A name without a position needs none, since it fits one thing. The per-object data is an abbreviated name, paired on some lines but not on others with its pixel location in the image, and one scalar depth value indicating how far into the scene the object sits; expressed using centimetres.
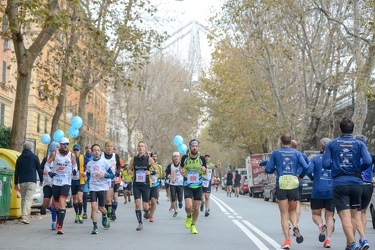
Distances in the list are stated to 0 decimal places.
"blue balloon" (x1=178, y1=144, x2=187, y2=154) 2715
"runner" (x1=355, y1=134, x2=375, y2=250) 1032
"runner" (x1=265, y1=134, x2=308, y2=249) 1182
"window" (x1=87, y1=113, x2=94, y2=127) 5516
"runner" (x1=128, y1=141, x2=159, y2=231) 1631
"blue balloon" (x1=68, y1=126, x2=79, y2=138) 2666
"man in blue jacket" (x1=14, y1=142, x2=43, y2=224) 1753
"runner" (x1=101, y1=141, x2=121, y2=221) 1641
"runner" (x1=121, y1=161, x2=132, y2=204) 2790
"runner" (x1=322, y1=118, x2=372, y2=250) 1014
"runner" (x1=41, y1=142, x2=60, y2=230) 1568
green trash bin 1777
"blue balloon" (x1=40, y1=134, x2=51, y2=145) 2969
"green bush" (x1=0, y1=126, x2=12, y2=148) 3406
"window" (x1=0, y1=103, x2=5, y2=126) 4416
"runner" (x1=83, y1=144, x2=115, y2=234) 1495
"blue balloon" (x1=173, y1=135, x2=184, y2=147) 2558
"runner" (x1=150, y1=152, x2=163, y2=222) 1784
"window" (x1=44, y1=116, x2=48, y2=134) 5480
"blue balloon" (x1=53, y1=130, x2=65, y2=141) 2453
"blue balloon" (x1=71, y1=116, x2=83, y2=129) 2594
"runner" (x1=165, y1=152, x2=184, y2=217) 2247
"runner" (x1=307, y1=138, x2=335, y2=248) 1238
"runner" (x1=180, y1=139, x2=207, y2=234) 1490
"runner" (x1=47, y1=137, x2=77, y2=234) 1471
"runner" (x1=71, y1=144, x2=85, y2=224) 1778
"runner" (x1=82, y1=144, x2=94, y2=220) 1845
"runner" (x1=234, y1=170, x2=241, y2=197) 5172
